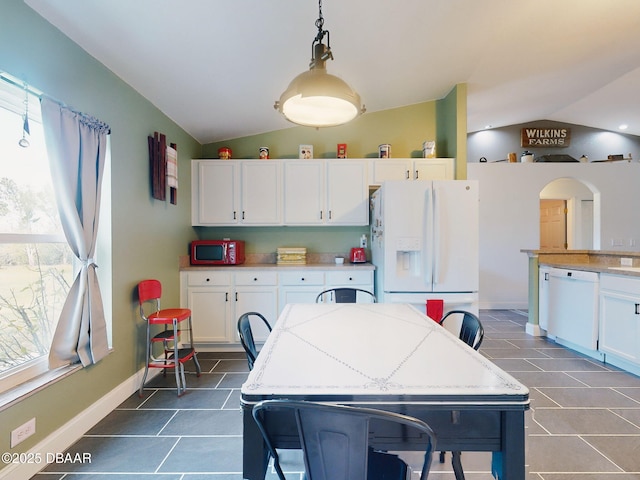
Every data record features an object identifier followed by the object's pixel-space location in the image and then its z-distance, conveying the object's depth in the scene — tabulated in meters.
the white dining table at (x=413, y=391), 0.90
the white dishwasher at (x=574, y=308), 3.04
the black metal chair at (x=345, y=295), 2.59
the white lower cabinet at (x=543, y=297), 3.65
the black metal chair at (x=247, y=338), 1.53
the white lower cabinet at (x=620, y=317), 2.64
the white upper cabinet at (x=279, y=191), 3.66
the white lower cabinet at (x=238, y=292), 3.38
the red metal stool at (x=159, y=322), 2.44
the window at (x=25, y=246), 1.62
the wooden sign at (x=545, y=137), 5.54
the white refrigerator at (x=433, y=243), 3.00
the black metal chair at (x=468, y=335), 1.38
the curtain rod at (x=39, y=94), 1.54
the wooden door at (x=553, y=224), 6.45
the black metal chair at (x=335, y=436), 0.74
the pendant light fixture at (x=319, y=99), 1.36
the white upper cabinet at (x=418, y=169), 3.63
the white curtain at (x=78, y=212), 1.76
